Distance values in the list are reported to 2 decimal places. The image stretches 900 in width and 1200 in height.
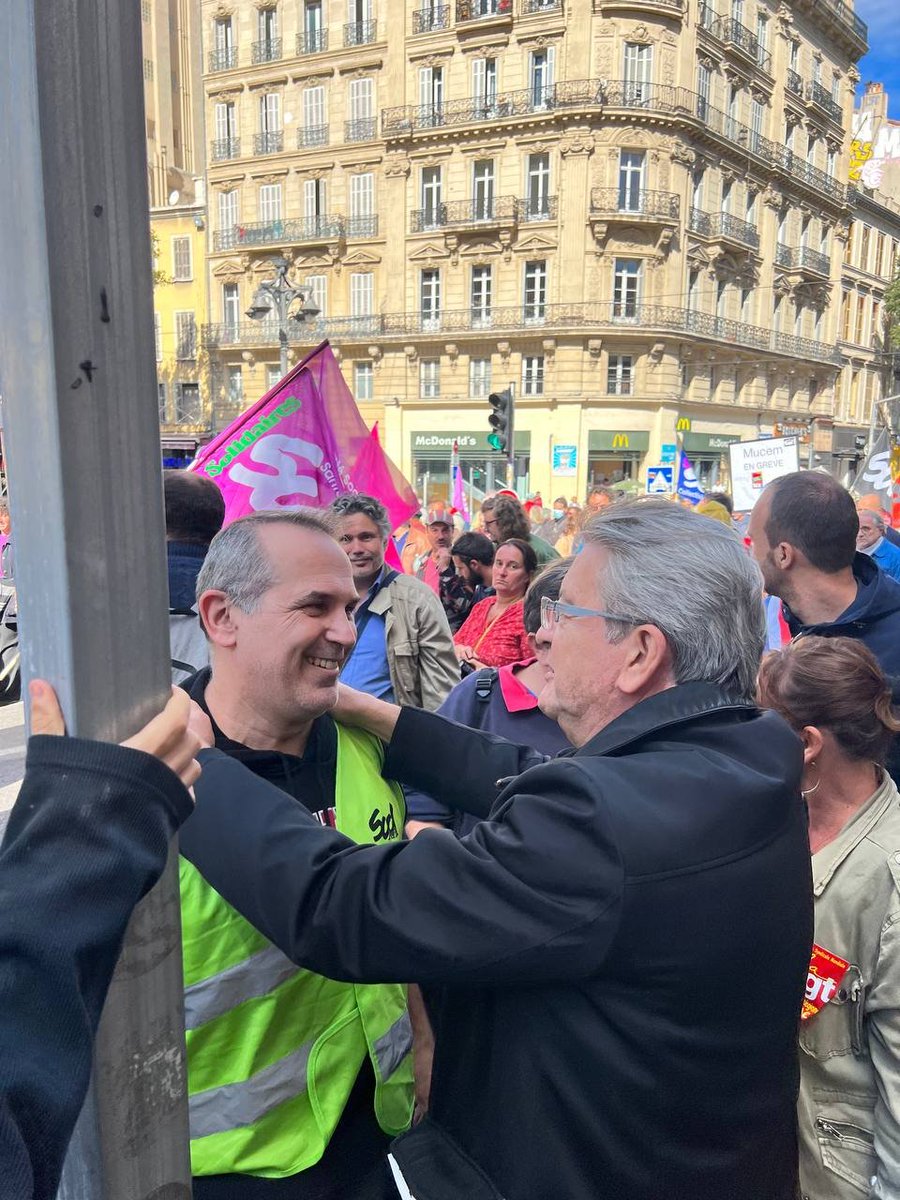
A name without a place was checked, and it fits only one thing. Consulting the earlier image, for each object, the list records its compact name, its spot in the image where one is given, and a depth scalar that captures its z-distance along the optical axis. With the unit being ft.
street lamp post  48.19
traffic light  45.03
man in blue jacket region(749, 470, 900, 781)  9.96
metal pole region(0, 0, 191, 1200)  2.41
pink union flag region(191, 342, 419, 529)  13.65
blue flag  42.11
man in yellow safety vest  4.75
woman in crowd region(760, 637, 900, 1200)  5.36
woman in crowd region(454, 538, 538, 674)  13.42
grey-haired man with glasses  3.71
